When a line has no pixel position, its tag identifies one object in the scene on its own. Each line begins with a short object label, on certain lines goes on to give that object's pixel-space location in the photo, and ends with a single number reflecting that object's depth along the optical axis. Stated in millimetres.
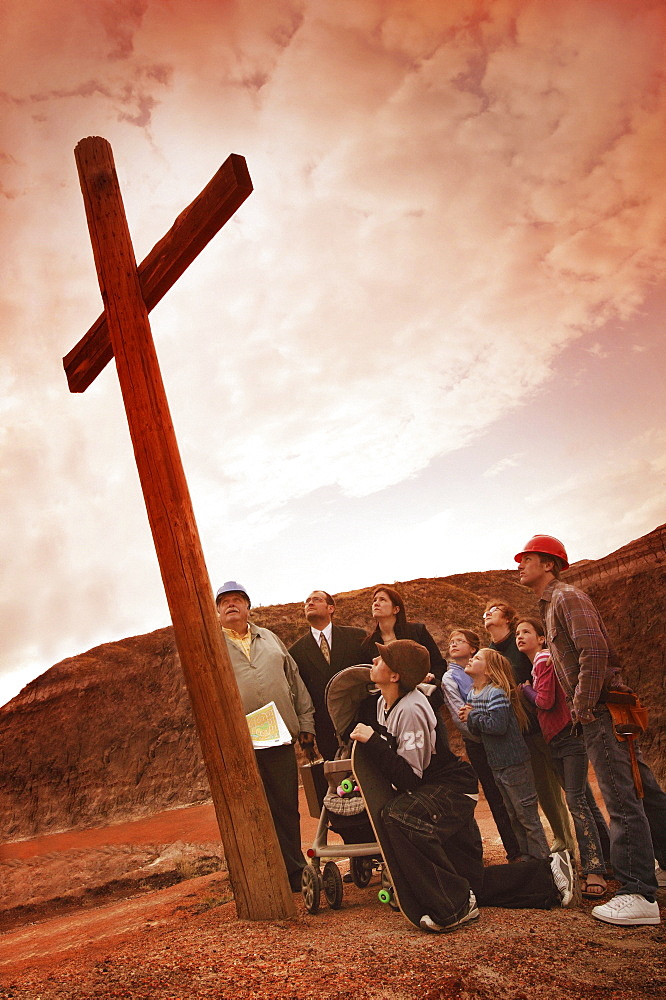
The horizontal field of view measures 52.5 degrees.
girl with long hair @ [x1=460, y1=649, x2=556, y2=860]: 4254
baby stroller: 4066
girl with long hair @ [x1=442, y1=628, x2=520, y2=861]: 4711
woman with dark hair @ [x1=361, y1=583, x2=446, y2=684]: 5031
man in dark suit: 5152
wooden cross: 3959
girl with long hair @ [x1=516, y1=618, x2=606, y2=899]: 4062
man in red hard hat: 3479
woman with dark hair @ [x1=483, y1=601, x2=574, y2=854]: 4742
